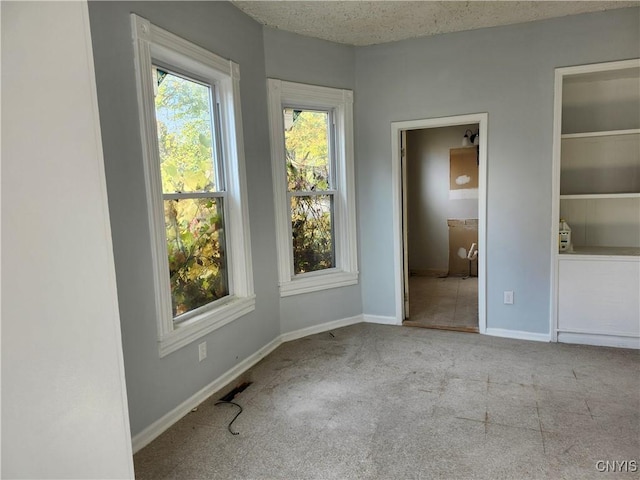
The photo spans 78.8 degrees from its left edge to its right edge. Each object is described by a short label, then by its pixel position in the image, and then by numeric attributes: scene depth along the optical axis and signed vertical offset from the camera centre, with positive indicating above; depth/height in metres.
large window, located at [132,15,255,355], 2.22 +0.15
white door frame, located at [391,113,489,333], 3.48 -0.02
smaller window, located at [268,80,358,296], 3.45 +0.15
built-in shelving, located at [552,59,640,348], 3.16 -0.11
